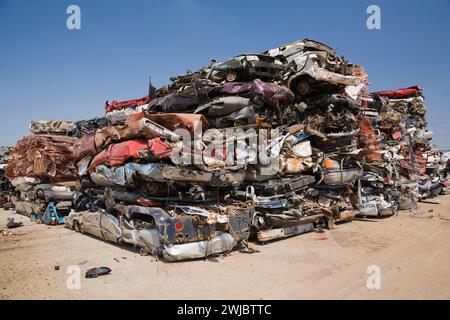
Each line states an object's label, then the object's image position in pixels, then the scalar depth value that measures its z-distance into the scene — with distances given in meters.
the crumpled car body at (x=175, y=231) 5.50
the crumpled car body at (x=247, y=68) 8.61
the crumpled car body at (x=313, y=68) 9.04
